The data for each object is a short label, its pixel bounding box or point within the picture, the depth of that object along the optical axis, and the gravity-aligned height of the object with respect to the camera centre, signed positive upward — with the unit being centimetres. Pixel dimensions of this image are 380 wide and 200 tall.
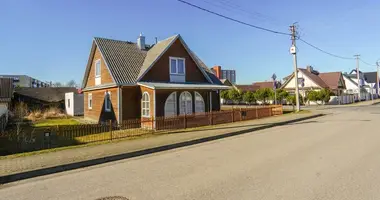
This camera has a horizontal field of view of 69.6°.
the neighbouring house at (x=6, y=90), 2803 +190
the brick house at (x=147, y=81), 1836 +175
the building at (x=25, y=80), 10176 +1044
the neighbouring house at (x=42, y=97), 3738 +145
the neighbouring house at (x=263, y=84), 7724 +522
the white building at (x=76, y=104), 3070 +22
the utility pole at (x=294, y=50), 2802 +531
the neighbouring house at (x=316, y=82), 5292 +395
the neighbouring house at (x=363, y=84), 6531 +434
